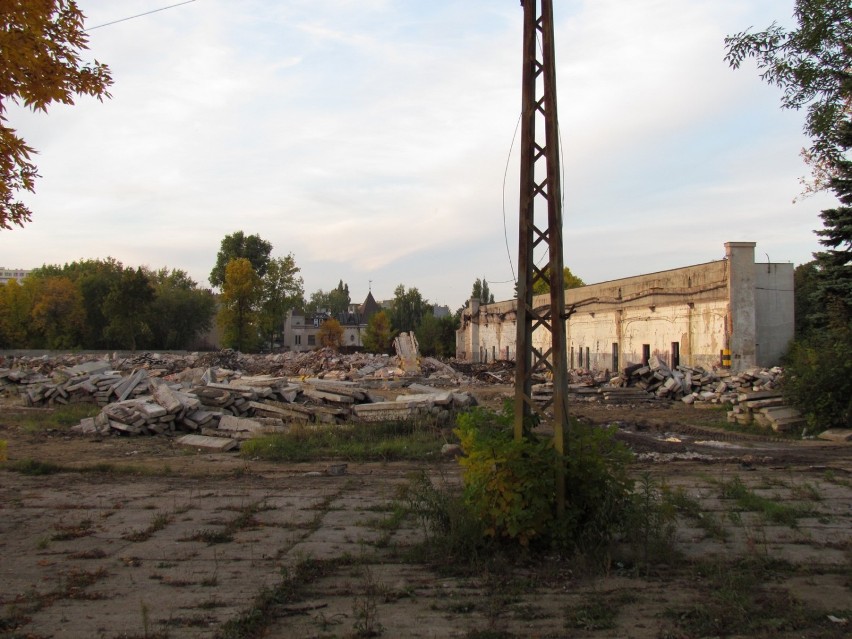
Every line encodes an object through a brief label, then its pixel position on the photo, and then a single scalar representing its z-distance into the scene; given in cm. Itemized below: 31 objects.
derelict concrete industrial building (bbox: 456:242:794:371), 2506
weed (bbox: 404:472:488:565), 634
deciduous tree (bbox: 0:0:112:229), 523
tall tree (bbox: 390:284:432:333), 9029
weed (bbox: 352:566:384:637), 476
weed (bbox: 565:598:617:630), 484
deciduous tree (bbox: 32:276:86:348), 6788
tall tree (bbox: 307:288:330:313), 15312
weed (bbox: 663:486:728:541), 732
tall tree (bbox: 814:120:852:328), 2325
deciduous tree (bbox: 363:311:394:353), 8012
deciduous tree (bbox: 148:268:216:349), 7225
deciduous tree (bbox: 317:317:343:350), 8750
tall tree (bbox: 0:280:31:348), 6706
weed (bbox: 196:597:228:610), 525
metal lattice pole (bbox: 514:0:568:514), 637
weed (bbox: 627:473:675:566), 628
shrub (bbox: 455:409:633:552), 598
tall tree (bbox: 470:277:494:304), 9349
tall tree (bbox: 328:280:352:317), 15100
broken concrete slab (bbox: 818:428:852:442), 1561
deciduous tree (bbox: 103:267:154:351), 6219
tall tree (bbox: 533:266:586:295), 7718
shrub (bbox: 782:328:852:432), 1617
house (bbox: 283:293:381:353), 10794
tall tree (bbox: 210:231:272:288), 8088
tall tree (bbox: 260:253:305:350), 7338
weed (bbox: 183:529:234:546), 728
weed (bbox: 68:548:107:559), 670
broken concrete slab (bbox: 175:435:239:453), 1491
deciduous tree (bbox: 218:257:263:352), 6769
